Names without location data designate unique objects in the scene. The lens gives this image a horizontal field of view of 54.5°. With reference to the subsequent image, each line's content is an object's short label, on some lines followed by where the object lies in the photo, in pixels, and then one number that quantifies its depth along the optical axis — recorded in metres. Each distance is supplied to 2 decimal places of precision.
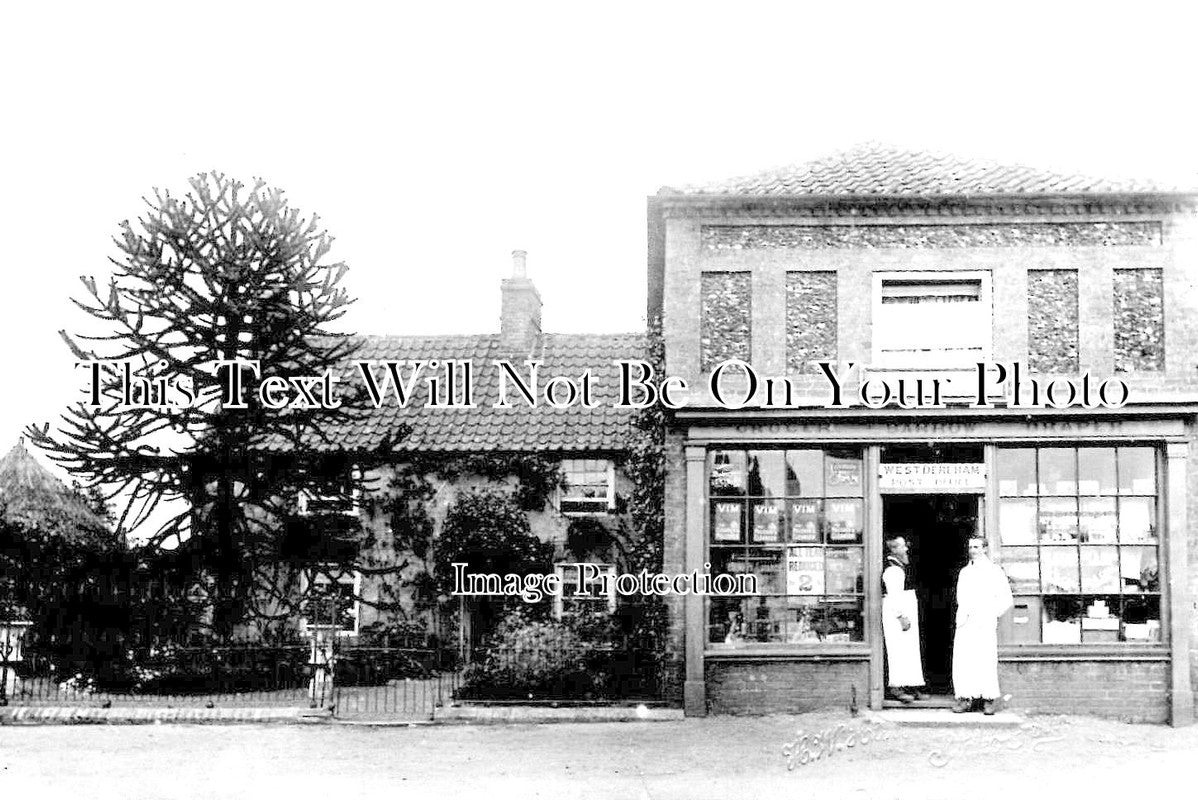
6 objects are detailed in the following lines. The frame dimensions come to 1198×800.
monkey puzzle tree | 17.23
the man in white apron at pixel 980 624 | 13.85
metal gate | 14.33
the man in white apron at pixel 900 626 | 14.25
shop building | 14.32
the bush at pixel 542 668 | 14.62
